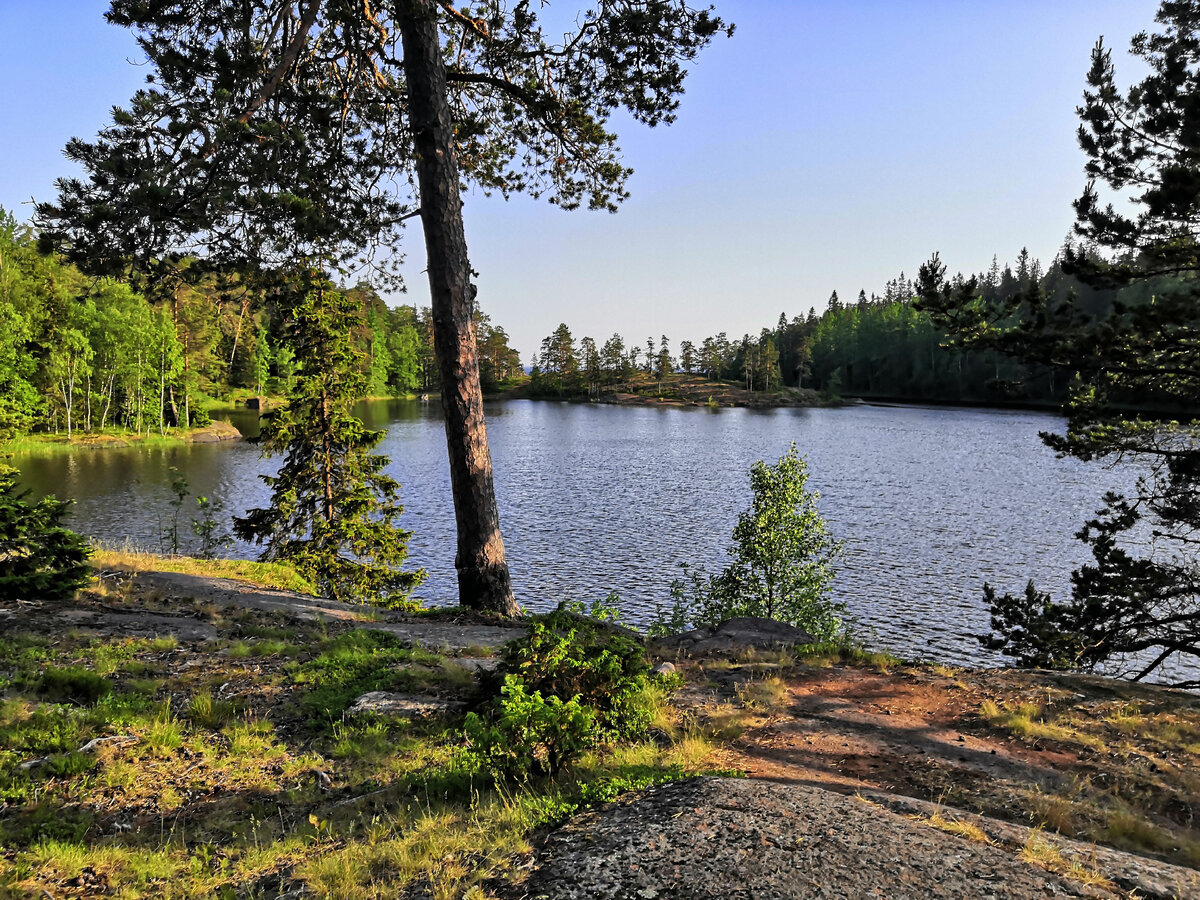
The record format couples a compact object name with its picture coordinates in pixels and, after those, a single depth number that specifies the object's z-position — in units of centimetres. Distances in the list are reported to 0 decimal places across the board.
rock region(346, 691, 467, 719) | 546
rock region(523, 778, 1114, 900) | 285
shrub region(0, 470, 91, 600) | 763
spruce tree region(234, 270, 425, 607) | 1598
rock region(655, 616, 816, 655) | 876
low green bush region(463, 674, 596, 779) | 410
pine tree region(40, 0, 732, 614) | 683
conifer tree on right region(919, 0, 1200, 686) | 812
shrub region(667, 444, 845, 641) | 1534
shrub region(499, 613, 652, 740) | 478
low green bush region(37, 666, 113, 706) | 523
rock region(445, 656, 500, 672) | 674
